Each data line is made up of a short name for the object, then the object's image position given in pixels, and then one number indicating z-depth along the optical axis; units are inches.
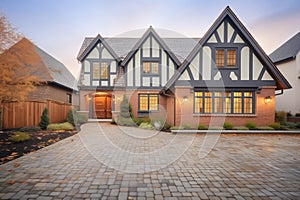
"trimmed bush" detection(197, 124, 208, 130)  377.7
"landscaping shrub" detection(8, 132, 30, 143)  258.8
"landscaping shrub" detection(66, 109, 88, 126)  479.8
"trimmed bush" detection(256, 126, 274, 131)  388.2
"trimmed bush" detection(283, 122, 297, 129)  415.8
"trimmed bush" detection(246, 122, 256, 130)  393.7
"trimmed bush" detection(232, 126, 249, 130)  390.0
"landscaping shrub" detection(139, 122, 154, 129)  442.9
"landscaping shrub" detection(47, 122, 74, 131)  390.8
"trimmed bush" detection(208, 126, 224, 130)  383.7
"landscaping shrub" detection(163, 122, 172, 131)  430.3
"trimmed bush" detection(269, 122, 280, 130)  395.5
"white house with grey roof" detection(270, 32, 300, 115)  609.0
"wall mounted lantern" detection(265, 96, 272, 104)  407.0
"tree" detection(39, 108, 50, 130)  394.4
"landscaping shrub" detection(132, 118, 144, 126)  510.0
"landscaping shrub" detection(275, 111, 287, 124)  441.4
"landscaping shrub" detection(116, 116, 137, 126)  504.1
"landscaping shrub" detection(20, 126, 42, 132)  364.2
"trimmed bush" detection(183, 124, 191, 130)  381.1
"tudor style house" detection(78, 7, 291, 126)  405.4
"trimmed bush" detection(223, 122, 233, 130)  390.0
